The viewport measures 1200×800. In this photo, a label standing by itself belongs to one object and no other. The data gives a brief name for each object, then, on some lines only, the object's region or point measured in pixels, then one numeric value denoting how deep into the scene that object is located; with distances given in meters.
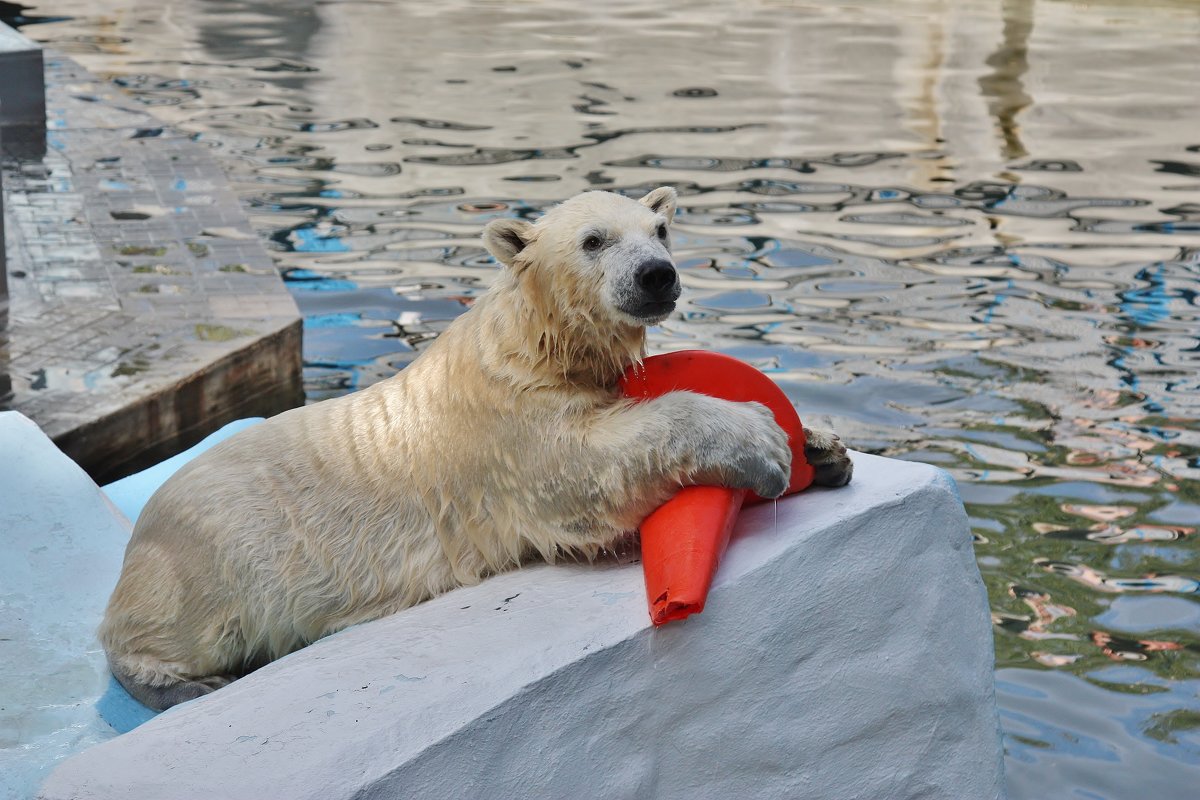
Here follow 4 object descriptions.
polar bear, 5.37
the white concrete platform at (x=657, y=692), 4.85
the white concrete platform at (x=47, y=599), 5.74
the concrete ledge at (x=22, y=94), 17.36
